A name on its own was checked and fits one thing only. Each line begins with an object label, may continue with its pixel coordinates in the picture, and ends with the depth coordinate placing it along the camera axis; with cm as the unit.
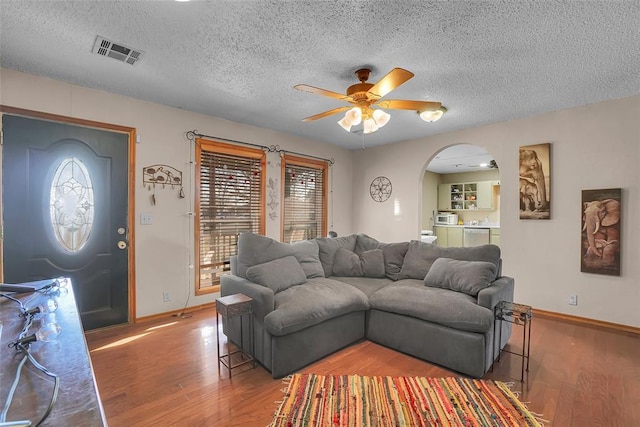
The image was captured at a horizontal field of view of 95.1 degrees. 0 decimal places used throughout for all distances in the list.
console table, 66
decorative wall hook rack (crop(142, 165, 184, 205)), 349
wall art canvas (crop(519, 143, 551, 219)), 378
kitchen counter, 703
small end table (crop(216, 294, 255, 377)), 232
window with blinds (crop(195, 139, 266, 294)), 399
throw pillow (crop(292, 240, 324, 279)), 330
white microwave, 809
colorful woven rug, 182
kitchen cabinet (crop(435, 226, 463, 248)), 782
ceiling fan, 230
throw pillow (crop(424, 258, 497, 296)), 265
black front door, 274
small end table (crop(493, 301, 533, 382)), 229
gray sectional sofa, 232
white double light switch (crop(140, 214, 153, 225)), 345
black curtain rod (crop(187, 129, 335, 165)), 385
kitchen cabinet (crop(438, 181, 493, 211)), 758
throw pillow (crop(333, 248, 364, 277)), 358
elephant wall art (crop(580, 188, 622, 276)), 331
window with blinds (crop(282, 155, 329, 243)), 505
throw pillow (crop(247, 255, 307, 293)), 269
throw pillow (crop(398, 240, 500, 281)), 295
